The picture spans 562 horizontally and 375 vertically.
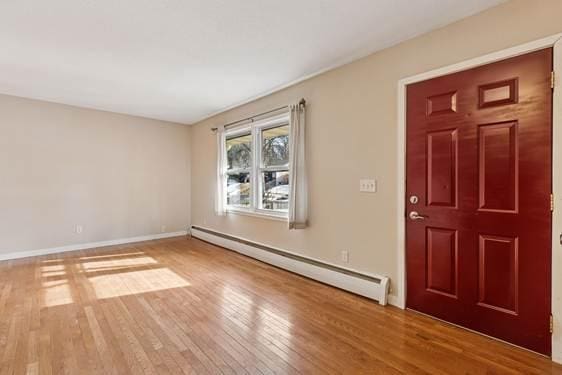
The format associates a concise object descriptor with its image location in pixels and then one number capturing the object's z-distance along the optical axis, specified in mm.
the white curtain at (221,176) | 5277
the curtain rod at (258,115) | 3654
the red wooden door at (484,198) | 1979
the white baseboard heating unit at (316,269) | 2857
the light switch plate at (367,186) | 2928
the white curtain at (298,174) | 3611
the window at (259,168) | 4242
